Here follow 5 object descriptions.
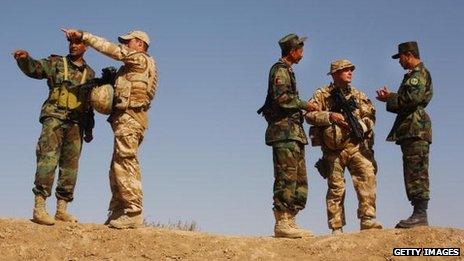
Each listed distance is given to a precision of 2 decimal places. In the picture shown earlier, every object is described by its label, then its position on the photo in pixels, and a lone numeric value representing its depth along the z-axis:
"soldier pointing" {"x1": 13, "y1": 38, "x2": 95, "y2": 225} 6.93
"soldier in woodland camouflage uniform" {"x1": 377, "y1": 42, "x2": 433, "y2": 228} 7.11
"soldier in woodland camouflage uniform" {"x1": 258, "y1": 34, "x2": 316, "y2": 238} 7.07
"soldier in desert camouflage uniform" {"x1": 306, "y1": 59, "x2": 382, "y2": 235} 7.57
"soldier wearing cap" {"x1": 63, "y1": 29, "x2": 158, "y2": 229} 6.94
